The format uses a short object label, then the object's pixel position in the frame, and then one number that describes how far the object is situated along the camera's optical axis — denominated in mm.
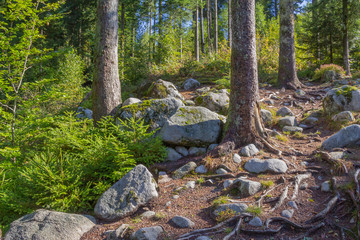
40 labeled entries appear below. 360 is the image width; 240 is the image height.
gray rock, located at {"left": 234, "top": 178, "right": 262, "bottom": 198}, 4125
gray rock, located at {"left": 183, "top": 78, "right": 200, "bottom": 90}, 11316
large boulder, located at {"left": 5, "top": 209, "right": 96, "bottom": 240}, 3377
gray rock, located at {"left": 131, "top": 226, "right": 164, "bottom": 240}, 3264
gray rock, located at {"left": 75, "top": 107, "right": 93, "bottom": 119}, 9375
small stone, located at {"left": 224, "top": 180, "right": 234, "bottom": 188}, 4469
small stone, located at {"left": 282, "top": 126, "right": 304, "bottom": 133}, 6925
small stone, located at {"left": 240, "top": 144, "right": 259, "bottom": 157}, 5341
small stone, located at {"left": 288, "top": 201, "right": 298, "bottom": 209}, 3671
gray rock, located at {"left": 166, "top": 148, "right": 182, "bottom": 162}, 5848
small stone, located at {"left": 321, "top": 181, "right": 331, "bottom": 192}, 3969
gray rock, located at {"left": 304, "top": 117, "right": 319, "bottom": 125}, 7420
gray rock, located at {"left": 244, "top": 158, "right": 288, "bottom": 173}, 4719
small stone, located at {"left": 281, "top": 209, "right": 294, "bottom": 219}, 3465
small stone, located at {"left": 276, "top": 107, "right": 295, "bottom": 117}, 7896
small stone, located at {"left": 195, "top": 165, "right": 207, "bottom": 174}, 5091
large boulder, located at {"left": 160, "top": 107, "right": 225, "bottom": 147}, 5996
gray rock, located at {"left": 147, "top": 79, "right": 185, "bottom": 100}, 8711
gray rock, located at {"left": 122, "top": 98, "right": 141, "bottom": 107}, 7237
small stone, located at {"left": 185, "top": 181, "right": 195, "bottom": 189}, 4613
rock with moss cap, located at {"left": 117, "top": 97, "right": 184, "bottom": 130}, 6515
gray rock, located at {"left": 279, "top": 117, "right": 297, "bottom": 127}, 7262
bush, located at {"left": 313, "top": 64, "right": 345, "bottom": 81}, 11589
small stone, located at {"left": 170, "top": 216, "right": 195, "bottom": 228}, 3500
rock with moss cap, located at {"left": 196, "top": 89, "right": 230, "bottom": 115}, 7809
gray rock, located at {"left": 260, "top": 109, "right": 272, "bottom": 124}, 7370
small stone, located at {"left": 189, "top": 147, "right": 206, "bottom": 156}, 5957
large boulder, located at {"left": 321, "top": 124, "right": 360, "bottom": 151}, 5277
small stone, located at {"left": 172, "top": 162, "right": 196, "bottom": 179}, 5062
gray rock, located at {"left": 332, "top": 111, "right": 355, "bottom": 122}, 6383
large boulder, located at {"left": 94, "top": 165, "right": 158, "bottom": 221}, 3932
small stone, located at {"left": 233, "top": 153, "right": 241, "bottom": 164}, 5171
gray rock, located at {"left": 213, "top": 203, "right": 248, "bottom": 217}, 3607
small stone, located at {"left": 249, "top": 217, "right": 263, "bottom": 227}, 3311
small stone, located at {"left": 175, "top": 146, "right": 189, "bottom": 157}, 6031
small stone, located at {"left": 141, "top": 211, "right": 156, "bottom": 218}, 3855
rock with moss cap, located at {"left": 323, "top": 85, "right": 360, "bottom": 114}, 7027
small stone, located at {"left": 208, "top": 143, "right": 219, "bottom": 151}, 5914
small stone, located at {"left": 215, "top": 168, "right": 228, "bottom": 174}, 4886
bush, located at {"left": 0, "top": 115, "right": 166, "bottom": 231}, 4148
